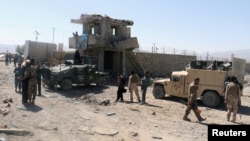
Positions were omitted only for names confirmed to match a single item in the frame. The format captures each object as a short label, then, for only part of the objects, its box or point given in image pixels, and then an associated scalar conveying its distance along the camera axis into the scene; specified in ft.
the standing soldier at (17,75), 33.80
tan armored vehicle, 32.04
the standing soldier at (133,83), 32.60
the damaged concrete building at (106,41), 56.83
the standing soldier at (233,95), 25.03
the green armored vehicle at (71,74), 39.06
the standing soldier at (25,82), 27.01
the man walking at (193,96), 24.09
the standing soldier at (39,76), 34.19
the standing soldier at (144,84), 31.95
